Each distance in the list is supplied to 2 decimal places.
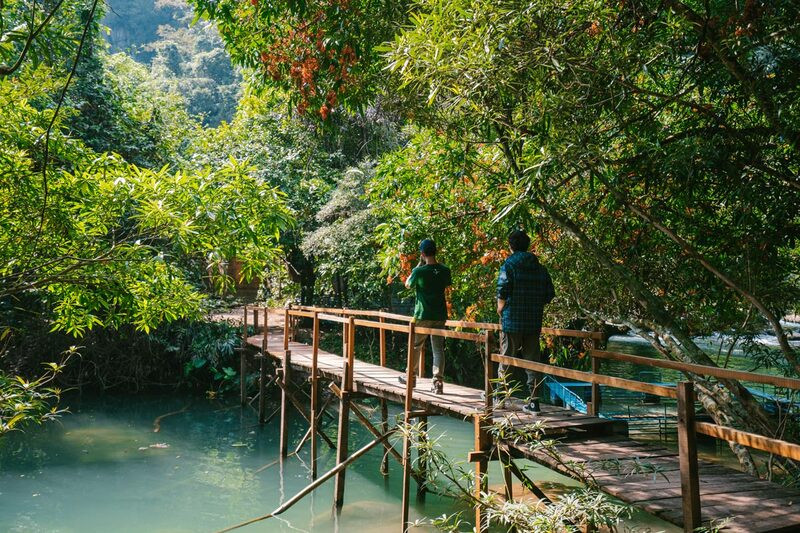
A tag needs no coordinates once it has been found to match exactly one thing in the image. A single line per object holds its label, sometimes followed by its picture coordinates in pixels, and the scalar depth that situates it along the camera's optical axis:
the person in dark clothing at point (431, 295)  8.09
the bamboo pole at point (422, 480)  8.36
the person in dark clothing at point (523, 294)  6.74
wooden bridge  4.22
